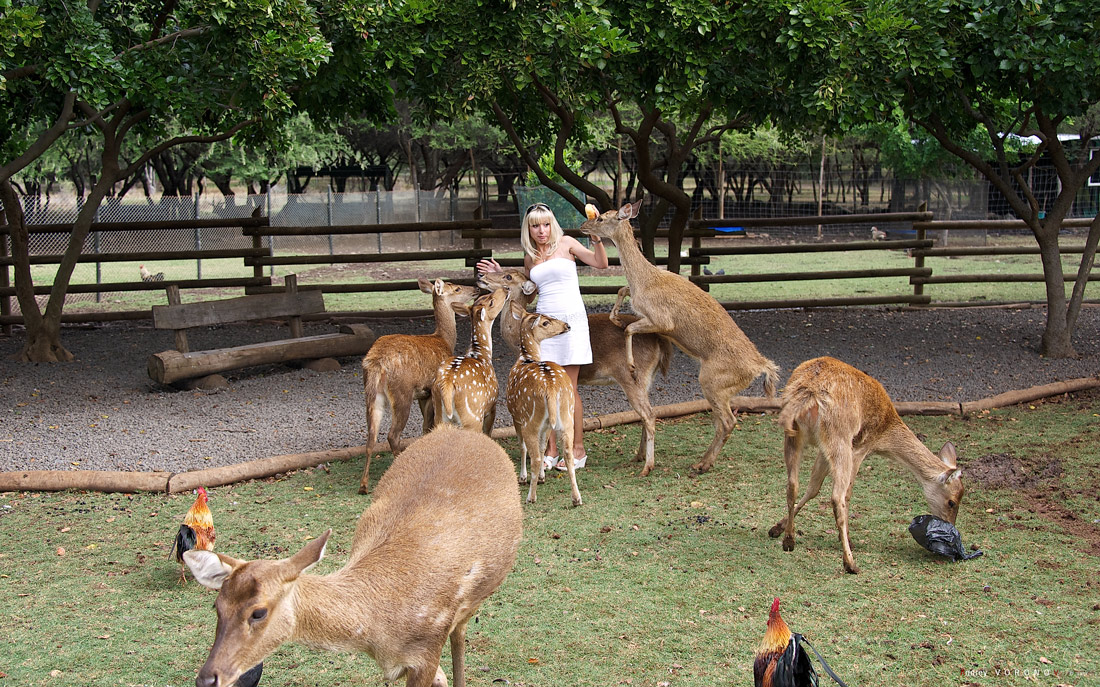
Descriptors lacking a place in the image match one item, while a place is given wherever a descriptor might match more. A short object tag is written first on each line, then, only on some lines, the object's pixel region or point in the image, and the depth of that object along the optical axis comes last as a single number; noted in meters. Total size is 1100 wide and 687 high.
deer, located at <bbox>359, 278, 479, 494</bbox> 6.77
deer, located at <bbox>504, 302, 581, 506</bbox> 6.37
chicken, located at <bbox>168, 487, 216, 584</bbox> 4.79
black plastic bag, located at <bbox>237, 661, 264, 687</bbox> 3.47
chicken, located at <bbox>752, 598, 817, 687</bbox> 3.04
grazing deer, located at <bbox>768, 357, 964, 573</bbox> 5.26
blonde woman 7.05
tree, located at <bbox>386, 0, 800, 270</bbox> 8.21
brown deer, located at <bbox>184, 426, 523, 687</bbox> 2.77
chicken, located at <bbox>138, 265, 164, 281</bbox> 18.77
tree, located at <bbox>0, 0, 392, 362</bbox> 7.24
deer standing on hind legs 7.15
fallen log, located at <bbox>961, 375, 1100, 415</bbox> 8.49
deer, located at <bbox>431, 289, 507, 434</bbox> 6.37
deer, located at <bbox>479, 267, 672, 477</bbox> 7.29
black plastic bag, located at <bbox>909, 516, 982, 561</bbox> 5.17
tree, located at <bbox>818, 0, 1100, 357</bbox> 8.35
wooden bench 9.14
